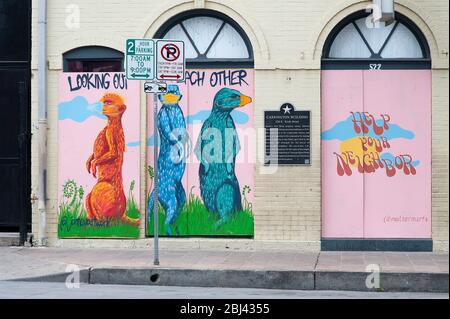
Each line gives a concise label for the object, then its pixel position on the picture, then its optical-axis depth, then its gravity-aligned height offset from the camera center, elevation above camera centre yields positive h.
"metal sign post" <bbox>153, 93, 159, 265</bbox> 13.32 -0.85
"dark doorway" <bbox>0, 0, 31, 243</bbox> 16.03 +0.84
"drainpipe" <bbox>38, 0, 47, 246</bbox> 15.70 +0.86
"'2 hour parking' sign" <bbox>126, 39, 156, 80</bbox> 13.17 +1.27
